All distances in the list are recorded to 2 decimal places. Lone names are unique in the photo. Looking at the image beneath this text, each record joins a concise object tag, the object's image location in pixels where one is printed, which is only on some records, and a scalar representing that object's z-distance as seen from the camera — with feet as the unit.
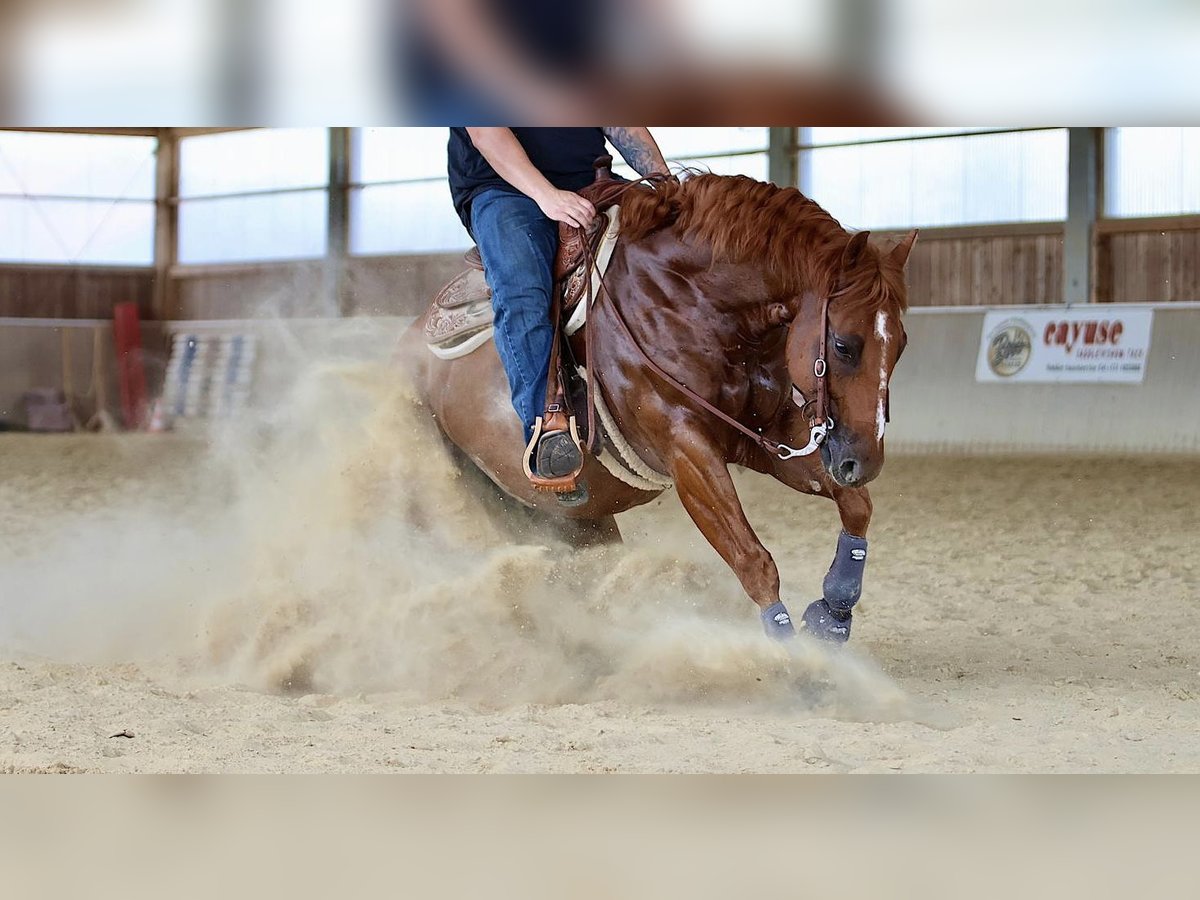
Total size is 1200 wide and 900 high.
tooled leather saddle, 22.98
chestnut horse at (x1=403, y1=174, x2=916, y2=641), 19.83
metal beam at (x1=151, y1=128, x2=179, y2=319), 89.56
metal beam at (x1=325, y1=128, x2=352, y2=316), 89.04
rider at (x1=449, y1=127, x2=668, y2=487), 22.27
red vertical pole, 79.66
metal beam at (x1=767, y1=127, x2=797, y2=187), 81.56
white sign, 63.36
